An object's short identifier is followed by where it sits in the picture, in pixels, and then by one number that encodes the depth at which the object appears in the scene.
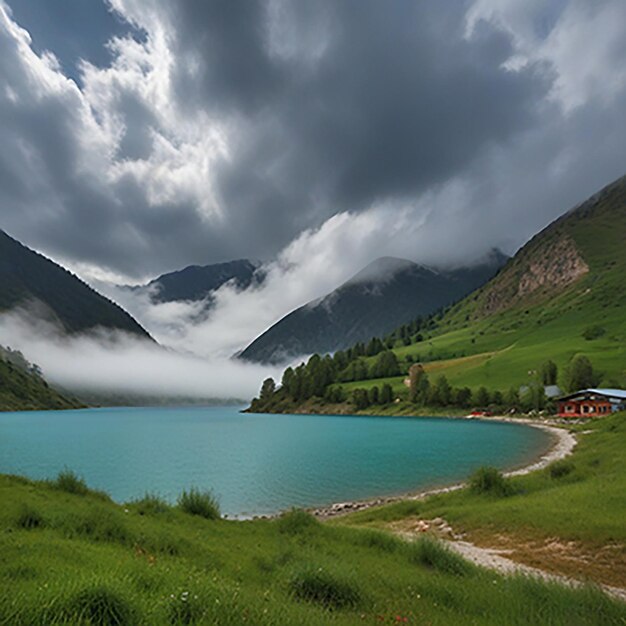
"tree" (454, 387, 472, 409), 159.36
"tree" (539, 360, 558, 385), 143.00
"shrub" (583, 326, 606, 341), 179.38
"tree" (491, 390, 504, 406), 146.38
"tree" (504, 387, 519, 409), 140.38
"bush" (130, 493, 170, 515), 19.44
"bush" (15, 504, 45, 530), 14.03
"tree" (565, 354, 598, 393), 126.19
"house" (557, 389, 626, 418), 105.12
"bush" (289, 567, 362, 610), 9.78
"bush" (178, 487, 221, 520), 21.19
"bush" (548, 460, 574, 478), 32.35
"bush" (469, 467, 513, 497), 29.97
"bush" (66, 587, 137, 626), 5.98
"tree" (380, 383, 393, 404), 191.00
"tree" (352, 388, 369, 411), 194.88
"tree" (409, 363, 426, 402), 178.88
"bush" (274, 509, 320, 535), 19.61
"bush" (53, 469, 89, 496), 20.52
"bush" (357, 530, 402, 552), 17.34
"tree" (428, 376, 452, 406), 164.25
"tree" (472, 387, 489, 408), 150.12
